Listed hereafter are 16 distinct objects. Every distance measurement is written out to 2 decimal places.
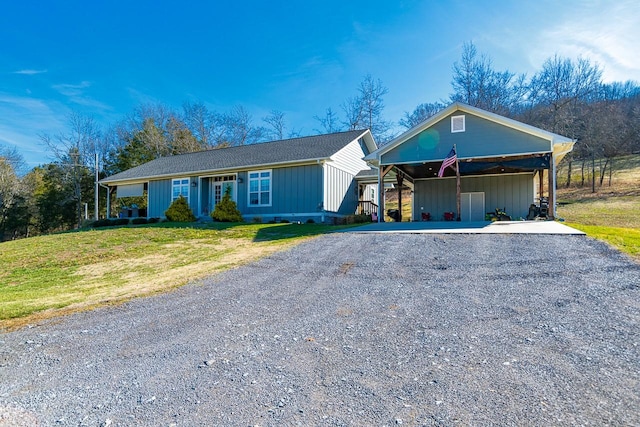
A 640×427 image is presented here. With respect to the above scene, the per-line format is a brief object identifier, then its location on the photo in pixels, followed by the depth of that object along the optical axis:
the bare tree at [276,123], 37.69
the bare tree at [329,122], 35.59
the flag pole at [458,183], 13.97
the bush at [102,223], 21.66
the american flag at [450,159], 13.27
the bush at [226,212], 17.77
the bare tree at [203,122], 38.53
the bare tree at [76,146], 34.22
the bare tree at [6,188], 31.31
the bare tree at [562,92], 28.96
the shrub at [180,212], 19.55
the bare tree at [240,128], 38.34
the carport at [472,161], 13.72
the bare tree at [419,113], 36.19
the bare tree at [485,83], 31.14
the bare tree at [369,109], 34.09
